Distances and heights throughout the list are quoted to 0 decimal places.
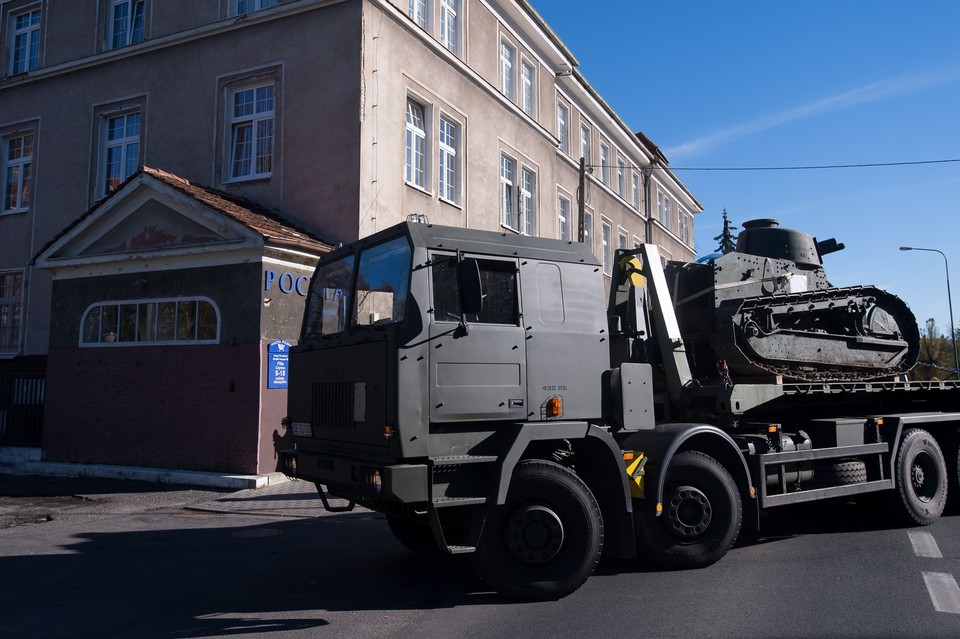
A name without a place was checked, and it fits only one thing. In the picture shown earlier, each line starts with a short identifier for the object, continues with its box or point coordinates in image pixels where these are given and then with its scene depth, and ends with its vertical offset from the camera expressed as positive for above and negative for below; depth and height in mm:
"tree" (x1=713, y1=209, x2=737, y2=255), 56188 +13561
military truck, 5418 +59
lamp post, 35656 +4123
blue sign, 11797 +831
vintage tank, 7926 +1084
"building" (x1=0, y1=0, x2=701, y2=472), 12148 +4969
